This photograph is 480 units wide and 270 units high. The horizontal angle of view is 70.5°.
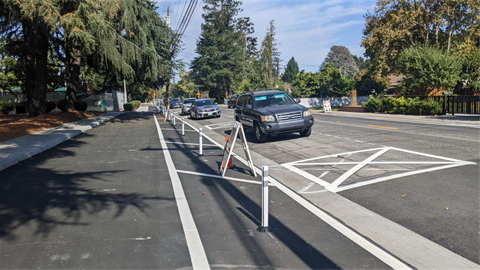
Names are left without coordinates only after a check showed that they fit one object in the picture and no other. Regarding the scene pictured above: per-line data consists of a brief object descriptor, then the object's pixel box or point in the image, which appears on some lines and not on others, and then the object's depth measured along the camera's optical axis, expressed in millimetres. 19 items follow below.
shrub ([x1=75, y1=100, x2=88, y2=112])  31234
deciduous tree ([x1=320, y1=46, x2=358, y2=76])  116125
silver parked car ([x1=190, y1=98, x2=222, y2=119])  26266
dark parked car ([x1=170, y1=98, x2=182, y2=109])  55406
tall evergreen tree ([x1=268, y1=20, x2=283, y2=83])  81856
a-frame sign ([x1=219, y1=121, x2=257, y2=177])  7852
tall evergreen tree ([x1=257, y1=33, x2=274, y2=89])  57969
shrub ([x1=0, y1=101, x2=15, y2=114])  28569
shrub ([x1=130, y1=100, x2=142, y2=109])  51009
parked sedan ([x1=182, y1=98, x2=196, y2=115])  32975
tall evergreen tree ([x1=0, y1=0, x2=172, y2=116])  15704
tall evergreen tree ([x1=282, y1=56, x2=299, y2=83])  134250
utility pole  47375
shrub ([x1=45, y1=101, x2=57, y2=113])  29759
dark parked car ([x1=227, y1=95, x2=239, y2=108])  44938
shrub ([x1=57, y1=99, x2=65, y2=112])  29012
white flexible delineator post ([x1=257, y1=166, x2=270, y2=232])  4688
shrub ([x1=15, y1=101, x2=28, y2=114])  28862
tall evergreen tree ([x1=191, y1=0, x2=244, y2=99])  71125
